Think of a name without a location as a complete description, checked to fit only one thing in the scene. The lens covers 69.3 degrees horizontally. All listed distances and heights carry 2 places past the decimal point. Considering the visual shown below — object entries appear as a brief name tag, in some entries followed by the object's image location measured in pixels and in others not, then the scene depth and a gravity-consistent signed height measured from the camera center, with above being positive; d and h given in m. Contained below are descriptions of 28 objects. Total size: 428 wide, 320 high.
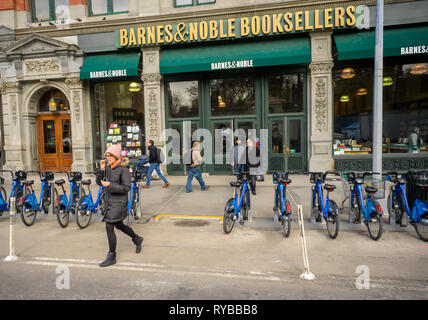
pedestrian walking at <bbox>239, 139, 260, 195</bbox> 10.35 -0.56
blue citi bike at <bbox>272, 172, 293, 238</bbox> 6.15 -1.35
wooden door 15.88 +0.13
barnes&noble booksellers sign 12.42 +4.86
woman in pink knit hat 4.89 -0.82
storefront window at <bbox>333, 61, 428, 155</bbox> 12.96 +1.32
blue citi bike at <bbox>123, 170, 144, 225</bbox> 7.33 -1.38
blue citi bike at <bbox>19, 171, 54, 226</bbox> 7.22 -1.35
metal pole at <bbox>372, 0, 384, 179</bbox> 7.49 +1.07
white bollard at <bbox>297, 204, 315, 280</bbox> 4.37 -1.86
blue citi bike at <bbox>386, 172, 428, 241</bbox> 5.85 -1.37
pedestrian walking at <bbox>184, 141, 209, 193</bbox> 10.64 -0.81
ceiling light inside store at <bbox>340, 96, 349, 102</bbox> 13.39 +1.77
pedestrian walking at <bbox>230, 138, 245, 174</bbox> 10.55 -0.46
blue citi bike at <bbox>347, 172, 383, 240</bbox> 5.84 -1.37
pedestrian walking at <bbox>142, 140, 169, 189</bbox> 11.64 -0.59
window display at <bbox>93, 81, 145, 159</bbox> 15.14 +1.36
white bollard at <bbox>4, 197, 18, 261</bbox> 5.22 -1.86
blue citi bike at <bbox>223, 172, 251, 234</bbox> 6.46 -1.40
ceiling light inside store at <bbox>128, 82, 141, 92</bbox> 14.97 +2.77
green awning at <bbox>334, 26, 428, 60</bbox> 11.72 +3.72
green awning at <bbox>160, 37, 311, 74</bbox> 12.66 +3.65
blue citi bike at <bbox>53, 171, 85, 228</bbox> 7.03 -1.30
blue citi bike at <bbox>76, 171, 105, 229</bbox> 6.94 -1.48
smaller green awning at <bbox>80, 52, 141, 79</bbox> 13.70 +3.53
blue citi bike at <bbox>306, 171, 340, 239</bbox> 5.97 -1.38
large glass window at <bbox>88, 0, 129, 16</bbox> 14.75 +6.59
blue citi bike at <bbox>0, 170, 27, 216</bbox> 7.68 -1.09
